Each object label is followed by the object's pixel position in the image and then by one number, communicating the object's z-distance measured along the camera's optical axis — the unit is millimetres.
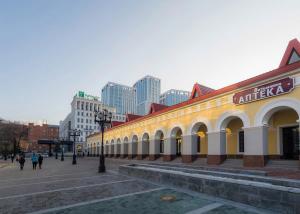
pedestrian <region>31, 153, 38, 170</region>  21750
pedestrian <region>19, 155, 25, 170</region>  21539
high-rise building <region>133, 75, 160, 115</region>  140862
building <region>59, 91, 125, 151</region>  93225
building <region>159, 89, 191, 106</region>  103875
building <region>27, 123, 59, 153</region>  124919
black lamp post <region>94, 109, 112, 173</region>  19500
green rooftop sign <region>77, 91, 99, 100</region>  99750
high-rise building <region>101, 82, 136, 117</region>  142750
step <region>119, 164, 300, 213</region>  5692
